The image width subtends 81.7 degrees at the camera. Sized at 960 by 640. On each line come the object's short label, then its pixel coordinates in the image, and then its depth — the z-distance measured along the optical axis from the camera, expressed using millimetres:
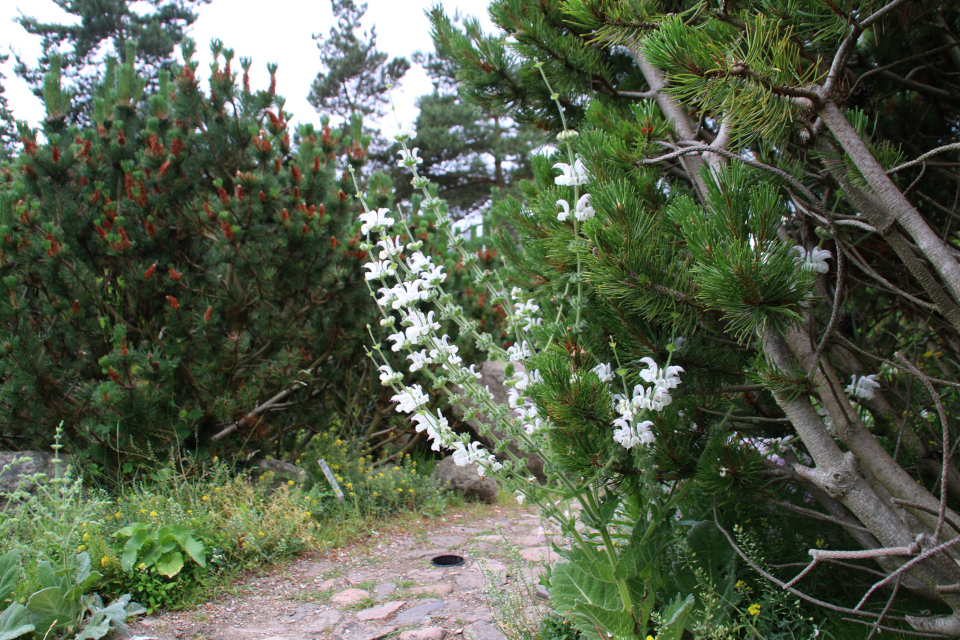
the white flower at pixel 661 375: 1570
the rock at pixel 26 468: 3727
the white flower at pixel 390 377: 1866
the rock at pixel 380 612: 2723
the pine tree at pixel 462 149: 14977
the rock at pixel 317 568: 3332
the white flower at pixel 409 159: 1938
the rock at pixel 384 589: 3037
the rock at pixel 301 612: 2715
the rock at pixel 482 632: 2411
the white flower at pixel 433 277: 1907
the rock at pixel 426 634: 2435
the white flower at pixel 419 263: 1932
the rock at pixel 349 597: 2934
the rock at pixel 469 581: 3139
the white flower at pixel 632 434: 1576
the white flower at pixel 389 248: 1842
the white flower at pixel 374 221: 1904
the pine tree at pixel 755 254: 1302
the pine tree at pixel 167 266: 3707
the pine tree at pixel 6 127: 12309
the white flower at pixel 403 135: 1933
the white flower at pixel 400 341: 1868
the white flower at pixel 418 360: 1845
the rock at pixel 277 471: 4441
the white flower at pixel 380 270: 1876
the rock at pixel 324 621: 2607
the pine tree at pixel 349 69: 15594
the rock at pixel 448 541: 4059
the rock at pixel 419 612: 2656
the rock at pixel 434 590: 3035
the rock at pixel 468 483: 5574
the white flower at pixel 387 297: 1886
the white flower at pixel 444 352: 1862
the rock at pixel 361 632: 2510
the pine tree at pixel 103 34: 13086
